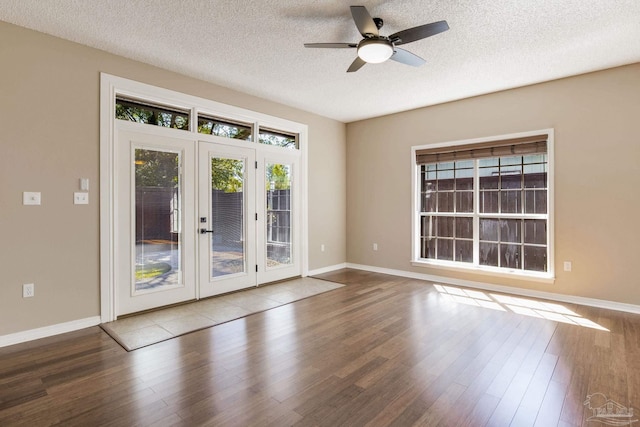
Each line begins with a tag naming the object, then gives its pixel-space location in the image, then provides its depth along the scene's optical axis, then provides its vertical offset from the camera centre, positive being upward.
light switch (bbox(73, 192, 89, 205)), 3.36 +0.13
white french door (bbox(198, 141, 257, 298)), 4.38 -0.10
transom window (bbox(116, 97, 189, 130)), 3.75 +1.18
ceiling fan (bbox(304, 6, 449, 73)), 2.54 +1.45
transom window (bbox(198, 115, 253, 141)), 4.46 +1.20
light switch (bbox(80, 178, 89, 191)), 3.39 +0.28
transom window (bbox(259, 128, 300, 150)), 5.18 +1.21
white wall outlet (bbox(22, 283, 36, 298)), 3.09 -0.75
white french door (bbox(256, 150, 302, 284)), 5.10 -0.09
